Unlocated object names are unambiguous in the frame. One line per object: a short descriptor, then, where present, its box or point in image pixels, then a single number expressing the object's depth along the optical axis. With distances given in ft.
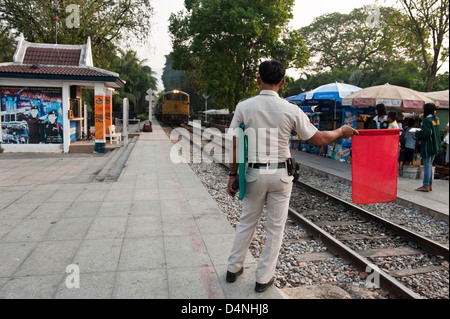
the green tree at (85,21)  68.74
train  113.09
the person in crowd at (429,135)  24.86
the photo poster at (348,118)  41.91
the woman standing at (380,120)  24.76
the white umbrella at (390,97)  35.06
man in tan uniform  10.18
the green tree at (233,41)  75.87
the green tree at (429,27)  49.37
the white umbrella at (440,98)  33.30
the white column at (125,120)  53.20
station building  41.78
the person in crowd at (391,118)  24.96
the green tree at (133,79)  160.97
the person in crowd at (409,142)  35.40
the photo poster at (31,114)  42.29
